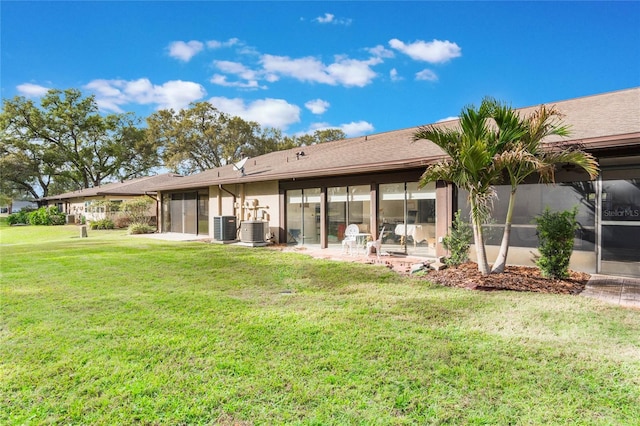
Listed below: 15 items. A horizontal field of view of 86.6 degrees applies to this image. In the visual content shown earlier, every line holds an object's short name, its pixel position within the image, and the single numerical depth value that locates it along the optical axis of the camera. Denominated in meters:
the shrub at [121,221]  23.27
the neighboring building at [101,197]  24.47
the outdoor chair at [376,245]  8.97
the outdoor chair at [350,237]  9.66
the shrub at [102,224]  22.33
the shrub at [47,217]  27.90
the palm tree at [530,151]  5.82
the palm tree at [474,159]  6.10
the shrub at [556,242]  6.08
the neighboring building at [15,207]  56.56
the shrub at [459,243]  7.31
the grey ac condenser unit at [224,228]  13.03
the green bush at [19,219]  30.22
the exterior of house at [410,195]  6.54
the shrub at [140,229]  18.11
